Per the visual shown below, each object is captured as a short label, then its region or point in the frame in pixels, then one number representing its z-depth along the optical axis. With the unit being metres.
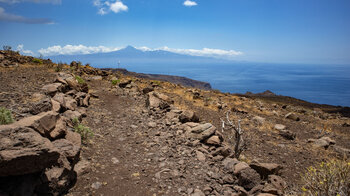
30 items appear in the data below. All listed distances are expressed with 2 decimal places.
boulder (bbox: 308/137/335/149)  9.76
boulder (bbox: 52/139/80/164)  4.05
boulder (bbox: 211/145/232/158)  6.10
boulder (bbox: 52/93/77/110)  6.89
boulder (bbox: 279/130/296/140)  10.20
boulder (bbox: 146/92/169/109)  9.50
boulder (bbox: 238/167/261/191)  4.81
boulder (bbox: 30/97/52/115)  5.55
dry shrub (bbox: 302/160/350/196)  3.29
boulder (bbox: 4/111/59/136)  3.83
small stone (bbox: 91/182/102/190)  4.05
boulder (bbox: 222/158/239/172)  5.32
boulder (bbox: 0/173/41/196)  3.04
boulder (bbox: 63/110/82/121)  6.43
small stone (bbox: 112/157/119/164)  5.14
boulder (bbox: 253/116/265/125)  12.13
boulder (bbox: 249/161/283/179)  5.62
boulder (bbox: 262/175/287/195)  4.50
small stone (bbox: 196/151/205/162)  5.61
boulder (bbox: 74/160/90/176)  4.25
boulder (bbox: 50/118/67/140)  4.39
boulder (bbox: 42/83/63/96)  7.92
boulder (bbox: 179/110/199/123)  8.09
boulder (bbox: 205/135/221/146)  6.46
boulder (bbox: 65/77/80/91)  9.85
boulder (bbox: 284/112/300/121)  15.14
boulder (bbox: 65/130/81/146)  4.84
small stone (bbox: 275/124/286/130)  11.36
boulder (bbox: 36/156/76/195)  3.41
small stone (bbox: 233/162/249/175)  5.05
